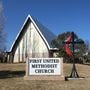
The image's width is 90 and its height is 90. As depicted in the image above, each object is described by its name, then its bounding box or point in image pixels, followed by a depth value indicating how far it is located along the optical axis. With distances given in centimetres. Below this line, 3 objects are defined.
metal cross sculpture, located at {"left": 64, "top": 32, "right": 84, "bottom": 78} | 731
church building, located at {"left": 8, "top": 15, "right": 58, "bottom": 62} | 1805
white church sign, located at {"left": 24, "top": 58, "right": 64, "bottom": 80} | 704
